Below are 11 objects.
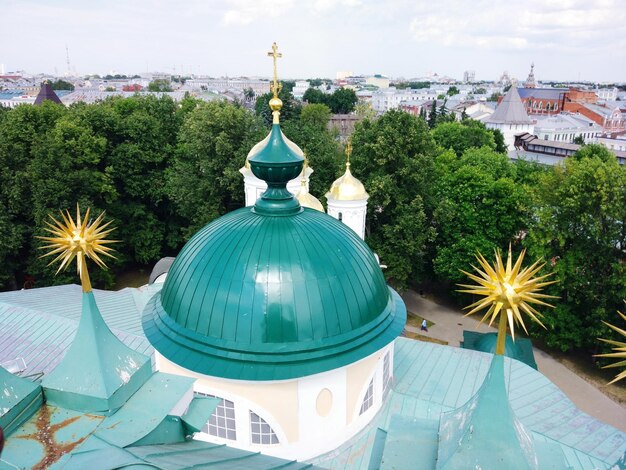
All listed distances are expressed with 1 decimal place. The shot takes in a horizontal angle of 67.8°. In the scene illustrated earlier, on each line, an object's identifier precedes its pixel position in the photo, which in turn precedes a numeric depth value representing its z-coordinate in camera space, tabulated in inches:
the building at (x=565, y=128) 2886.1
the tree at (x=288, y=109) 2007.9
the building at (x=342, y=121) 3706.4
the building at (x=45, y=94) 3008.1
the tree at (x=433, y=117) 2938.5
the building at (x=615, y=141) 2509.8
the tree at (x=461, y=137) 1761.8
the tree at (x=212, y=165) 1090.7
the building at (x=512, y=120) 2701.8
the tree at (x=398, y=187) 969.5
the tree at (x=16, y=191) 960.3
